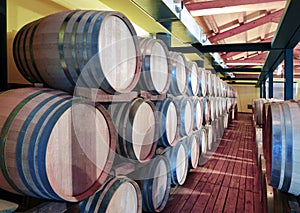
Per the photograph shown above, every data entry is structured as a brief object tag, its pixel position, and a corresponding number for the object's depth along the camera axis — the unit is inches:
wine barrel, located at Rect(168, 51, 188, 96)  115.6
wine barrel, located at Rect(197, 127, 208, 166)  171.5
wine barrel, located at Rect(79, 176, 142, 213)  60.7
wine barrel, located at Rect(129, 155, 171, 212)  91.4
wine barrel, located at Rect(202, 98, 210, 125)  175.0
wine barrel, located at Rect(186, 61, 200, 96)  136.8
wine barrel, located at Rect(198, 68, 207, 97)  160.1
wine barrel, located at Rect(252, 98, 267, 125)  224.1
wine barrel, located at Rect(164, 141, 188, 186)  117.8
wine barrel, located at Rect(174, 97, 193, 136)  125.4
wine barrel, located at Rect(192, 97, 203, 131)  150.4
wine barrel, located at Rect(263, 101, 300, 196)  51.9
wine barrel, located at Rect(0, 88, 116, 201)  43.7
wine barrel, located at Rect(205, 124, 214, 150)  189.9
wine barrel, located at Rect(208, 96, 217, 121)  197.8
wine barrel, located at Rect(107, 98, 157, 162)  73.4
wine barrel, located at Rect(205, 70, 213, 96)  185.5
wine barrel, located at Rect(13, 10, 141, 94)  54.4
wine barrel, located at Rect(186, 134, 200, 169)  144.4
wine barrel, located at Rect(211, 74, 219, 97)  211.5
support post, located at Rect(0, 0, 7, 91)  61.2
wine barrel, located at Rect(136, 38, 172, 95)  89.5
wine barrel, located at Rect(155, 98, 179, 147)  101.2
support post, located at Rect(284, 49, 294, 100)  165.6
